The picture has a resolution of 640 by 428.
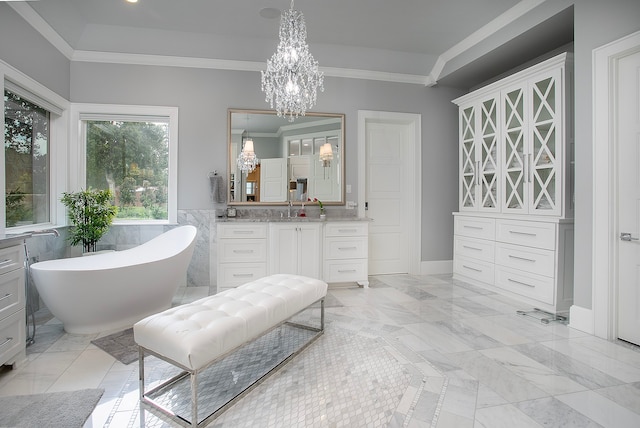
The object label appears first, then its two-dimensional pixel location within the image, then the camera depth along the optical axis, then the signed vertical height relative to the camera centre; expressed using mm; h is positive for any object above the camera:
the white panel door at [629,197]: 2373 +105
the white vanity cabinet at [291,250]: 3670 -437
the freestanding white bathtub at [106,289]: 2432 -605
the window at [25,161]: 2938 +488
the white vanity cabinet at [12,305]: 1945 -574
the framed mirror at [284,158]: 4117 +682
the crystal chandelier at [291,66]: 2914 +1322
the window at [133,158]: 3895 +649
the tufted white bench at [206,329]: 1499 -590
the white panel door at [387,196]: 4633 +222
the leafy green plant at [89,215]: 3376 -32
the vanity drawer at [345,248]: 3918 -433
